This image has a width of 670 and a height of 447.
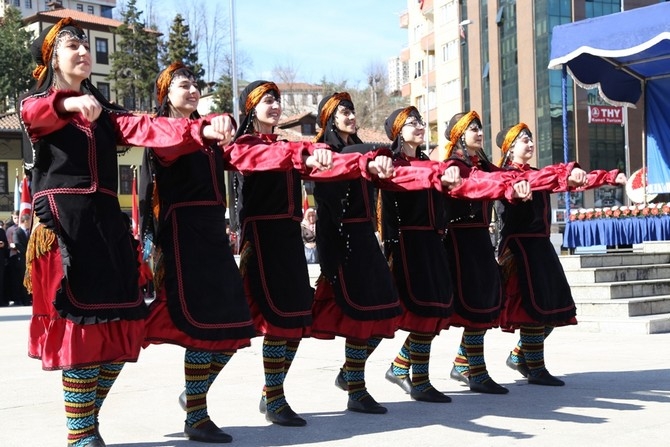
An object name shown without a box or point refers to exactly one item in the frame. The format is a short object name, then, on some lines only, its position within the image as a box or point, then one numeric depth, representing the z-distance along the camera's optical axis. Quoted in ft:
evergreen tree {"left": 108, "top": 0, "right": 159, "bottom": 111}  192.24
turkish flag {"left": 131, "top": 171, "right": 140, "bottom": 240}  55.47
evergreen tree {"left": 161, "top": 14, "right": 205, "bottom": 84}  179.11
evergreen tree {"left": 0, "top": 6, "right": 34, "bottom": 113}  168.35
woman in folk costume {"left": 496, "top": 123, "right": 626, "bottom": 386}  23.59
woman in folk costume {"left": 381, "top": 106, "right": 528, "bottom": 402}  21.35
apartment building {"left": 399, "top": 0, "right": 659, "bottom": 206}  162.71
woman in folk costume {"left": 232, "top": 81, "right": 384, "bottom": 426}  18.62
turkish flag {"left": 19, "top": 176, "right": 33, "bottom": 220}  38.23
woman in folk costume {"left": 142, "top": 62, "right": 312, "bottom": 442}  16.72
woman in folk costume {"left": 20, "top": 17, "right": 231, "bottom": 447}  15.19
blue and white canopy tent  48.70
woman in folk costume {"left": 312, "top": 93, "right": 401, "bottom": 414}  19.94
